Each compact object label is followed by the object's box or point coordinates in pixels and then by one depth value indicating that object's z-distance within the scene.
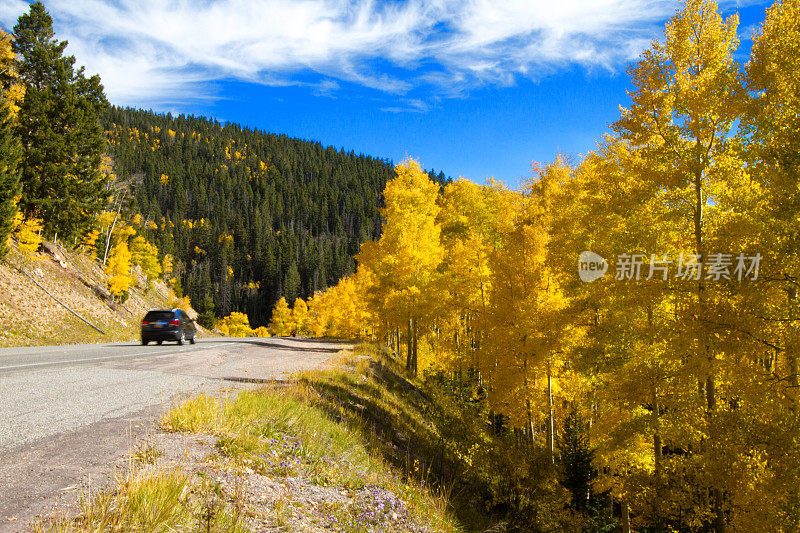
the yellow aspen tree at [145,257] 62.75
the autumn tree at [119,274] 36.28
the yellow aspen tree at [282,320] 80.31
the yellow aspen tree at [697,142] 8.54
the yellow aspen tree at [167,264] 89.27
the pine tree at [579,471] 16.25
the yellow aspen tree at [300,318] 77.44
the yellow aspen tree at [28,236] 26.28
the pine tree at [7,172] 21.91
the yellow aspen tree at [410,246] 21.00
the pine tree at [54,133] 29.42
